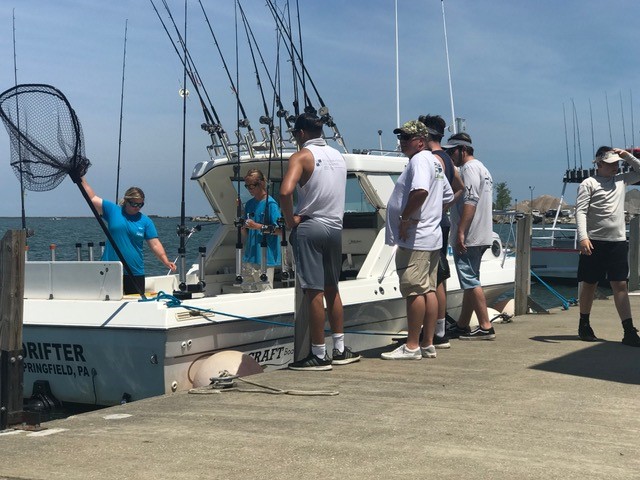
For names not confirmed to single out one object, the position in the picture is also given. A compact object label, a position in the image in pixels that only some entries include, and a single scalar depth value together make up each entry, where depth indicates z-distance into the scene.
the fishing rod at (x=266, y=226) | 8.73
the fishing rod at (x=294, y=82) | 10.89
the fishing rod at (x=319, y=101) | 10.73
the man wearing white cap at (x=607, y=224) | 7.42
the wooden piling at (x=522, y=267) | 10.73
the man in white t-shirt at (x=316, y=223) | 6.40
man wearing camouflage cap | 6.59
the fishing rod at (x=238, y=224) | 8.47
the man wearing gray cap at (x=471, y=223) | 7.76
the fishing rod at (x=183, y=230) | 7.53
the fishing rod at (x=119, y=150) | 9.25
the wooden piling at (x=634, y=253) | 13.62
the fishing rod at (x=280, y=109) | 10.13
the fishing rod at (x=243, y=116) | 10.13
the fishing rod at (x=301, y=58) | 11.29
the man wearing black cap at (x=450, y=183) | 7.45
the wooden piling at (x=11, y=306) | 5.37
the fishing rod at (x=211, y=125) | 9.88
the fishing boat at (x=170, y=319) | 7.06
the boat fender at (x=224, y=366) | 6.82
